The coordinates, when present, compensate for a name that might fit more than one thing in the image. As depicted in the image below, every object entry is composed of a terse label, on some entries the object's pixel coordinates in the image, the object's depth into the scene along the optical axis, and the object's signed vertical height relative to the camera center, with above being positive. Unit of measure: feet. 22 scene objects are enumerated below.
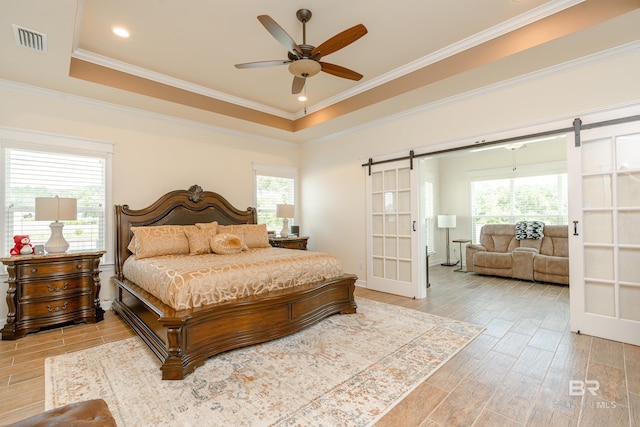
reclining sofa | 17.25 -2.53
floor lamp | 23.09 -0.46
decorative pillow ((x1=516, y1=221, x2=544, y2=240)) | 18.94 -1.00
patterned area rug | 6.03 -4.04
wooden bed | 7.48 -3.03
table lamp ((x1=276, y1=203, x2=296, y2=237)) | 17.58 +0.18
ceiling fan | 7.80 +4.83
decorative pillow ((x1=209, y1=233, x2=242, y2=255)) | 12.71 -1.18
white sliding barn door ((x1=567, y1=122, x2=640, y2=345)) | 9.13 -0.60
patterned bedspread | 8.09 -1.83
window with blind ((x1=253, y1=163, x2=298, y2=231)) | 18.66 +1.76
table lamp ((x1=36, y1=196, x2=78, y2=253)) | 10.36 +0.15
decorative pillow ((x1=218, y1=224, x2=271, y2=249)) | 14.56 -0.84
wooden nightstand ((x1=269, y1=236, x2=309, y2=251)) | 16.99 -1.52
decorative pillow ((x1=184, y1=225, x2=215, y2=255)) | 12.76 -1.01
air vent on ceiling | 8.13 +5.19
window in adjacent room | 20.02 +1.23
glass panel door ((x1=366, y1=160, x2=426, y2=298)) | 14.56 -0.75
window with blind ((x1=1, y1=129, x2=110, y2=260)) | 11.21 +1.26
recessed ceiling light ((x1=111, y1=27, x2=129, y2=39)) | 9.66 +6.19
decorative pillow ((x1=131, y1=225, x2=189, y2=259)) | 12.03 -1.01
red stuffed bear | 10.40 -1.01
